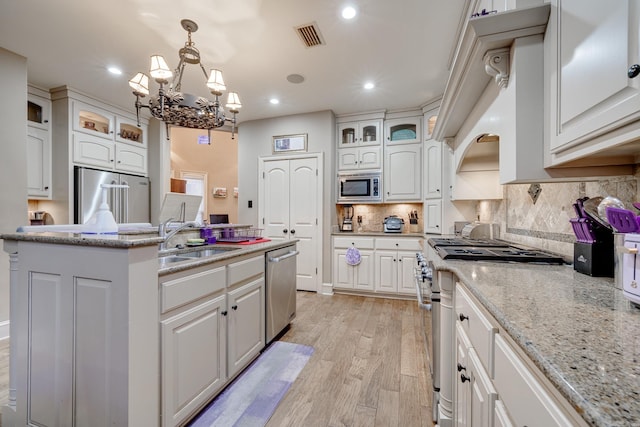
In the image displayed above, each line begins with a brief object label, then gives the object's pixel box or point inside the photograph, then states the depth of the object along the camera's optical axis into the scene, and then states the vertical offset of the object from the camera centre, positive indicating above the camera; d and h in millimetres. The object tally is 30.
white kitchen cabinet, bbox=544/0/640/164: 725 +432
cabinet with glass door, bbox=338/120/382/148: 4152 +1256
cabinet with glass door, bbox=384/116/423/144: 3984 +1257
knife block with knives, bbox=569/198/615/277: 1086 -130
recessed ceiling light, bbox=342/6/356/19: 2084 +1570
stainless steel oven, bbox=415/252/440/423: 1581 -640
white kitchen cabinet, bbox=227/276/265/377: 1835 -810
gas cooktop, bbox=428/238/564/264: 1394 -228
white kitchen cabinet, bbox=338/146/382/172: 4136 +861
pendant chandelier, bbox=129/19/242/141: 1959 +926
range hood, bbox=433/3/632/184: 1132 +596
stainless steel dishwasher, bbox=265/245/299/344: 2344 -697
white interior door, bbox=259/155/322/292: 4176 +102
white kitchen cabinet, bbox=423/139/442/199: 3641 +610
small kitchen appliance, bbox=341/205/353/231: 4495 +11
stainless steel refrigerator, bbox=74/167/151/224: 3514 +243
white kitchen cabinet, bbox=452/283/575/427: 548 -442
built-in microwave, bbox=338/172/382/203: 4102 +402
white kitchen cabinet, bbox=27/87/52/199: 3268 +845
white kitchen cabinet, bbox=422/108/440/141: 3732 +1289
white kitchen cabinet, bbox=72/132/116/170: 3490 +835
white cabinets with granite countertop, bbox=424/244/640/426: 413 -268
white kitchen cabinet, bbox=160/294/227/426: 1353 -796
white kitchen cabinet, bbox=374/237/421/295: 3756 -705
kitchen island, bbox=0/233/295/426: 1157 -545
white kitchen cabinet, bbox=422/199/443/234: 3622 -29
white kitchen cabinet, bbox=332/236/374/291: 3938 -769
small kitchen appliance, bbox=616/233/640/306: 719 -144
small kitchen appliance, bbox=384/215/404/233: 4078 -155
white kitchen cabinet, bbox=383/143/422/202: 3965 +610
